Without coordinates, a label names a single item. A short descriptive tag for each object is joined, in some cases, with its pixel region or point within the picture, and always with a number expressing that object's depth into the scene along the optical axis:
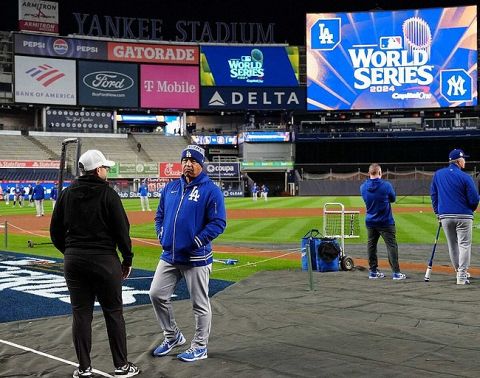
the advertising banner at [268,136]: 73.81
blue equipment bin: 11.74
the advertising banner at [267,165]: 71.88
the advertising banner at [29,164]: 61.24
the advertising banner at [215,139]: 77.50
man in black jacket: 5.22
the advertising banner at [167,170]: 65.25
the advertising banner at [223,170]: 66.44
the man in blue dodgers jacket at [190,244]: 5.85
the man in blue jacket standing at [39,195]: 30.89
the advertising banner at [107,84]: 75.00
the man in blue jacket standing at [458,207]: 9.77
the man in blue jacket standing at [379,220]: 10.77
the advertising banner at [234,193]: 65.00
